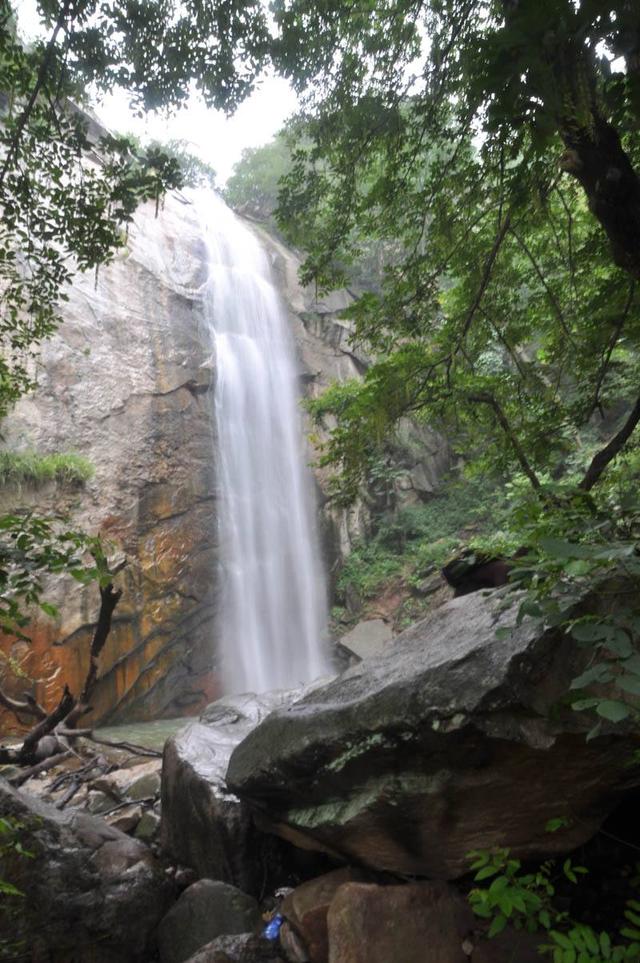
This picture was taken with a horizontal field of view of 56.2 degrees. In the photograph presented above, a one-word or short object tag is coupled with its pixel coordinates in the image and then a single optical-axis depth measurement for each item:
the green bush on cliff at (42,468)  9.17
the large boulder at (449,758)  2.51
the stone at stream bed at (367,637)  11.85
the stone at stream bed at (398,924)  2.69
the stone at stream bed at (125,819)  4.66
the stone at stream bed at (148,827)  4.58
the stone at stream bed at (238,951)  2.96
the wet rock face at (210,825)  3.79
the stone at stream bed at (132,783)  5.34
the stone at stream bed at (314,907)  3.05
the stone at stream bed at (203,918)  3.30
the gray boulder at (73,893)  3.07
